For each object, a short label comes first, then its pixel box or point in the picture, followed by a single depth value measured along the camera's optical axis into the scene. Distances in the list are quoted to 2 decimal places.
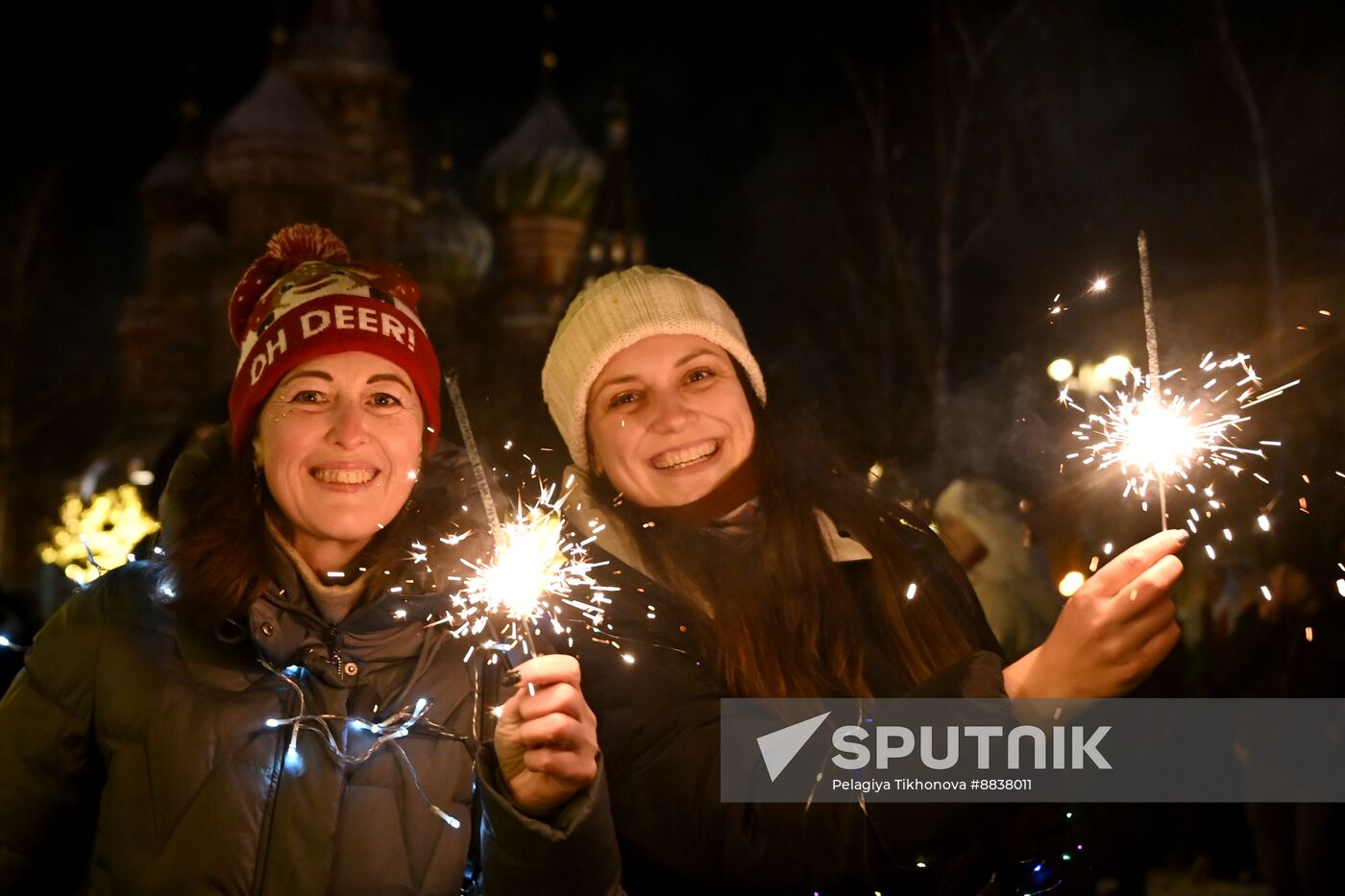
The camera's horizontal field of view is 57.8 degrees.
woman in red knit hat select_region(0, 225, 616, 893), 2.40
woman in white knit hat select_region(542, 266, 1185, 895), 2.33
